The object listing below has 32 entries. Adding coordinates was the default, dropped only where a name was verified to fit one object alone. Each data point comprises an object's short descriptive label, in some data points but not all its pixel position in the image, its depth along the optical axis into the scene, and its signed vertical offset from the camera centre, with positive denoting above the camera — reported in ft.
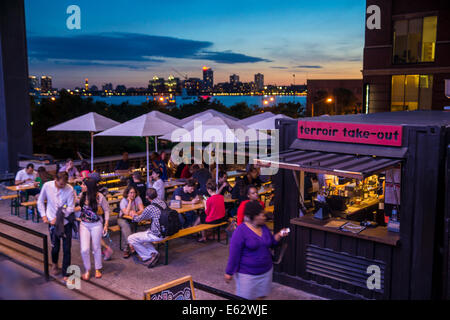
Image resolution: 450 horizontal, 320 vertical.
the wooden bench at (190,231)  28.22 -8.42
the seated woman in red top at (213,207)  31.42 -7.15
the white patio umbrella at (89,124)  45.01 -1.57
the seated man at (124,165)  48.39 -6.23
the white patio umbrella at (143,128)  40.16 -1.77
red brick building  82.28 +11.03
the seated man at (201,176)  40.43 -6.29
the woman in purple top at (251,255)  17.43 -5.87
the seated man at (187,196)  33.73 -6.80
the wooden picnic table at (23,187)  38.27 -6.91
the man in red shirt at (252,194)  27.25 -5.33
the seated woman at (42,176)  37.78 -5.84
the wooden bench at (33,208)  36.55 -8.99
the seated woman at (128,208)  29.79 -6.84
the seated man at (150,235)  27.12 -8.03
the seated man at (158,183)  35.42 -6.02
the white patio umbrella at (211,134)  37.22 -2.13
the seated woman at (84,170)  40.95 -5.91
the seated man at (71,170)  42.14 -5.95
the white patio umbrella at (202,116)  49.56 -0.80
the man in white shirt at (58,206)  25.38 -5.68
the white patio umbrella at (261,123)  46.67 -1.51
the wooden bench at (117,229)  30.63 -8.44
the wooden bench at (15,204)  40.51 -9.06
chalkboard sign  14.96 -6.57
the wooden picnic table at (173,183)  42.29 -7.41
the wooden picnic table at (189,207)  31.91 -7.38
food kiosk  20.47 -5.61
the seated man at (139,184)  33.68 -5.94
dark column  53.78 +2.97
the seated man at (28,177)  40.11 -6.41
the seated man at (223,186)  38.23 -6.87
